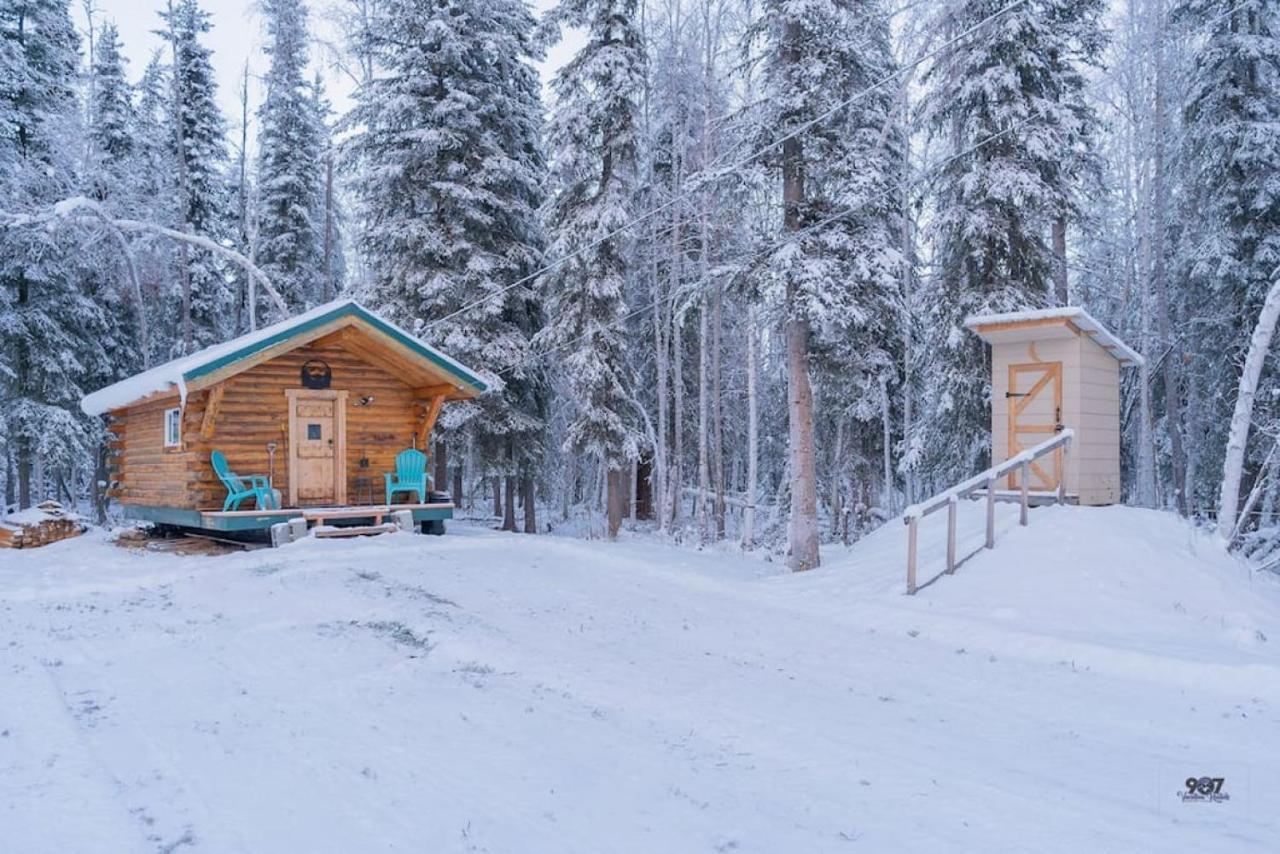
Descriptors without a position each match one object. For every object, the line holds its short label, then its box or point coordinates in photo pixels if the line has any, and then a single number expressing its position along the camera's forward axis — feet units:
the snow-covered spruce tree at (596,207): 59.06
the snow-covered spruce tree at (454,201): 60.59
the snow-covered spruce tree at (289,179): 84.58
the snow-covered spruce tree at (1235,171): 58.29
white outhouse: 41.04
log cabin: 45.09
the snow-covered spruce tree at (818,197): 39.70
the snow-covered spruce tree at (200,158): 86.07
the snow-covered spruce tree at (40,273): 66.59
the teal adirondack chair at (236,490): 45.62
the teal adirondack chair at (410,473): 51.37
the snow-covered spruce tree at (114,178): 76.84
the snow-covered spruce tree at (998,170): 48.93
